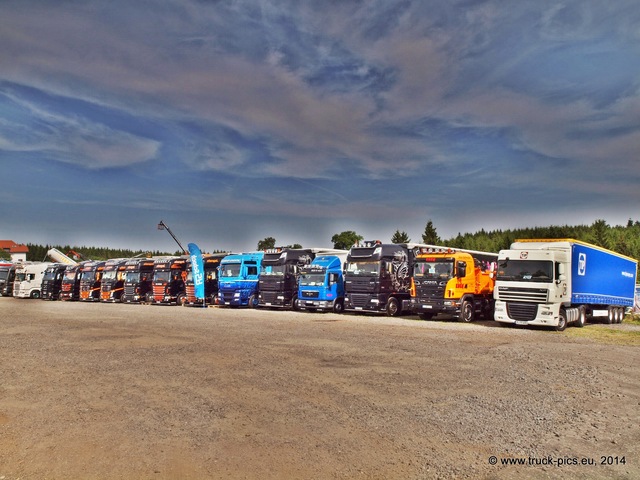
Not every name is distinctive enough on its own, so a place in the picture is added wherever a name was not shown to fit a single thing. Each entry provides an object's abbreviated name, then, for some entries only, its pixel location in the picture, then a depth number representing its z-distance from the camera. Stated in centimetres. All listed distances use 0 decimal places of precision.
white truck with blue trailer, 2083
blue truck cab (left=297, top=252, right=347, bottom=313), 2992
